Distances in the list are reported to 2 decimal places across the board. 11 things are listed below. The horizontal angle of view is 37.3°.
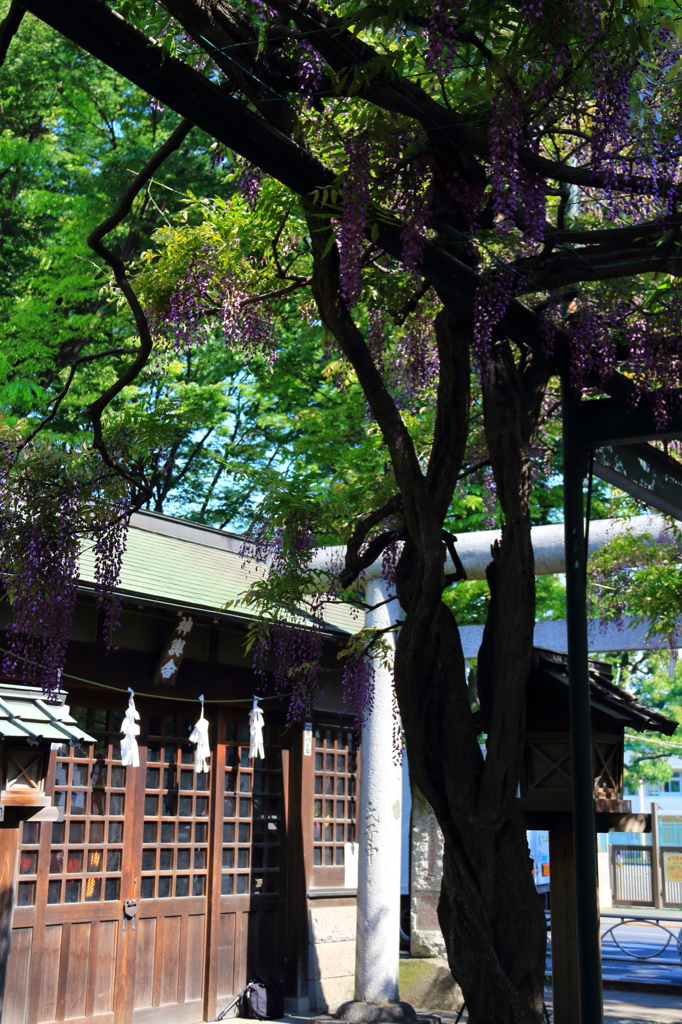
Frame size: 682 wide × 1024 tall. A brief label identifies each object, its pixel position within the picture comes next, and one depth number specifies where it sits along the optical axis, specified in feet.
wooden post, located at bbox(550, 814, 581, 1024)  16.14
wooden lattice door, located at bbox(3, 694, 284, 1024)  22.33
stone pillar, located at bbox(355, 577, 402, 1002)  27.20
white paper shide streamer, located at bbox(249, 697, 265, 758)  26.86
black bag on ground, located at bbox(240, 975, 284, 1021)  26.45
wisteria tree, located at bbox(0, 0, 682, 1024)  10.89
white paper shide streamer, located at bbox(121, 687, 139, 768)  23.31
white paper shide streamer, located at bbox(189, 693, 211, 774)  25.41
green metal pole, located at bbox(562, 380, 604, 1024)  13.83
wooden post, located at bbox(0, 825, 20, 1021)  20.16
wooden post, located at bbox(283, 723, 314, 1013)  28.50
